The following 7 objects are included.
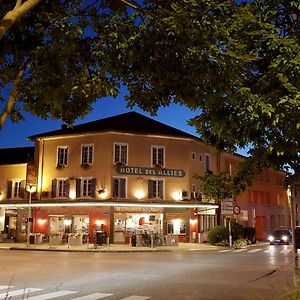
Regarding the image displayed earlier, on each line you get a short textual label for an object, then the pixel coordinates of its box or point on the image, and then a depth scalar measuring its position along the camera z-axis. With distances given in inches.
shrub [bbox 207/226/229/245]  1069.4
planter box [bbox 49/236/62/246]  1007.6
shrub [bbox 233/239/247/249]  997.3
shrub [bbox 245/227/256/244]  1157.3
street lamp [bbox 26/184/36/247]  1033.6
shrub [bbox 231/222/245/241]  1083.4
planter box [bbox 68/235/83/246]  987.1
